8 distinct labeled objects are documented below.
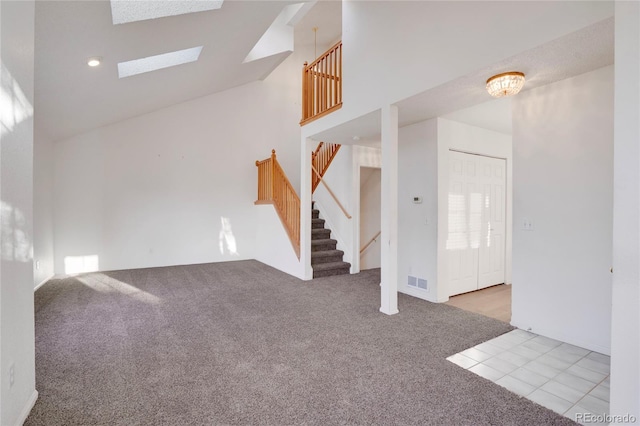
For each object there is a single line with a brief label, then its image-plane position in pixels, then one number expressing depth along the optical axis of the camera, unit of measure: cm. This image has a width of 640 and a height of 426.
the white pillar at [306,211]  516
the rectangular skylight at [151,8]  277
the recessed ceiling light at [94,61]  324
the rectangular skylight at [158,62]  409
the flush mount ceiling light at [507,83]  261
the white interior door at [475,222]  432
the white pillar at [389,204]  350
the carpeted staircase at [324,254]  550
